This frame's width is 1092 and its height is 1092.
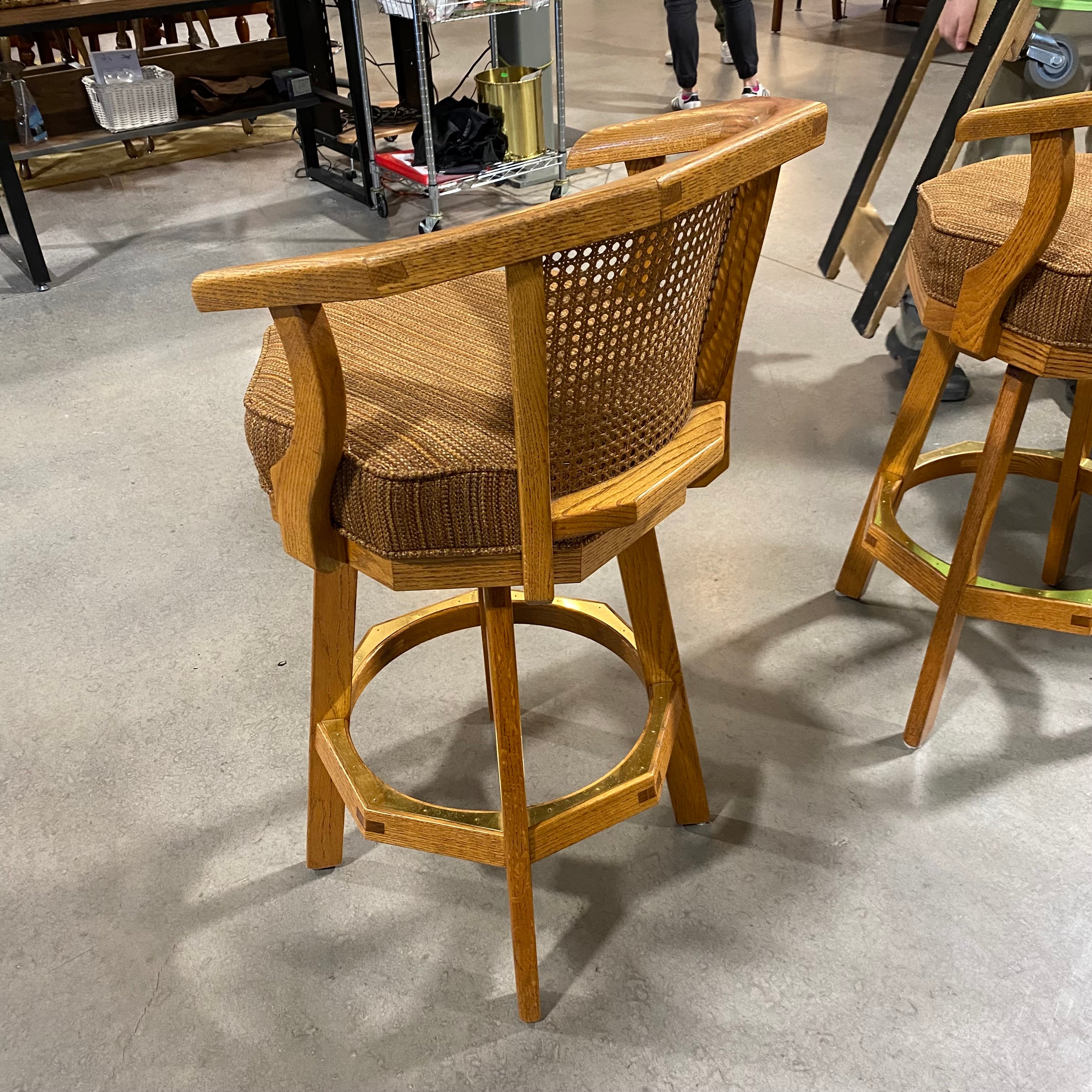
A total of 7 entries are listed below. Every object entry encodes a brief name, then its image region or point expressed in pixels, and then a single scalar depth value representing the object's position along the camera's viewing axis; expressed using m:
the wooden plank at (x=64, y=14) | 3.48
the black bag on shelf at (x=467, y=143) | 3.90
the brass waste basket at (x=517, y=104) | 3.89
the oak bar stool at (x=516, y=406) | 0.88
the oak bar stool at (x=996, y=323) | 1.30
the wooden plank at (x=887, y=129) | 2.21
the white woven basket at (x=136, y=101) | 3.85
